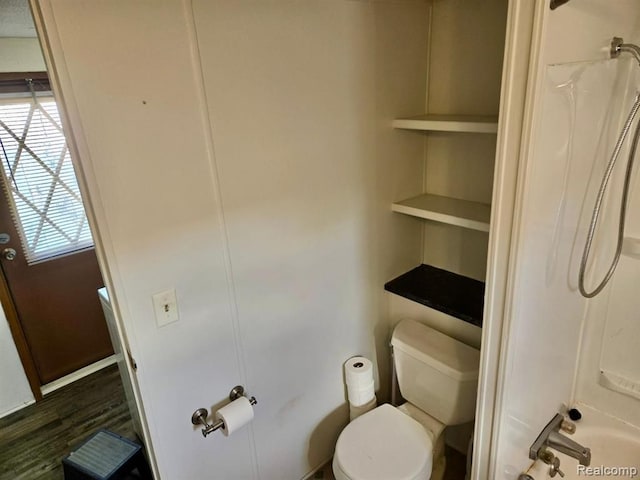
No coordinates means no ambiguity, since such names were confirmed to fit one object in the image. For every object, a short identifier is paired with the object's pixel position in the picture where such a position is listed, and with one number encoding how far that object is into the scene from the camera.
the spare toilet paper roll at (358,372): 1.85
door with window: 2.49
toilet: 1.57
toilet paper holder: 1.39
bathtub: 1.62
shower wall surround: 1.02
